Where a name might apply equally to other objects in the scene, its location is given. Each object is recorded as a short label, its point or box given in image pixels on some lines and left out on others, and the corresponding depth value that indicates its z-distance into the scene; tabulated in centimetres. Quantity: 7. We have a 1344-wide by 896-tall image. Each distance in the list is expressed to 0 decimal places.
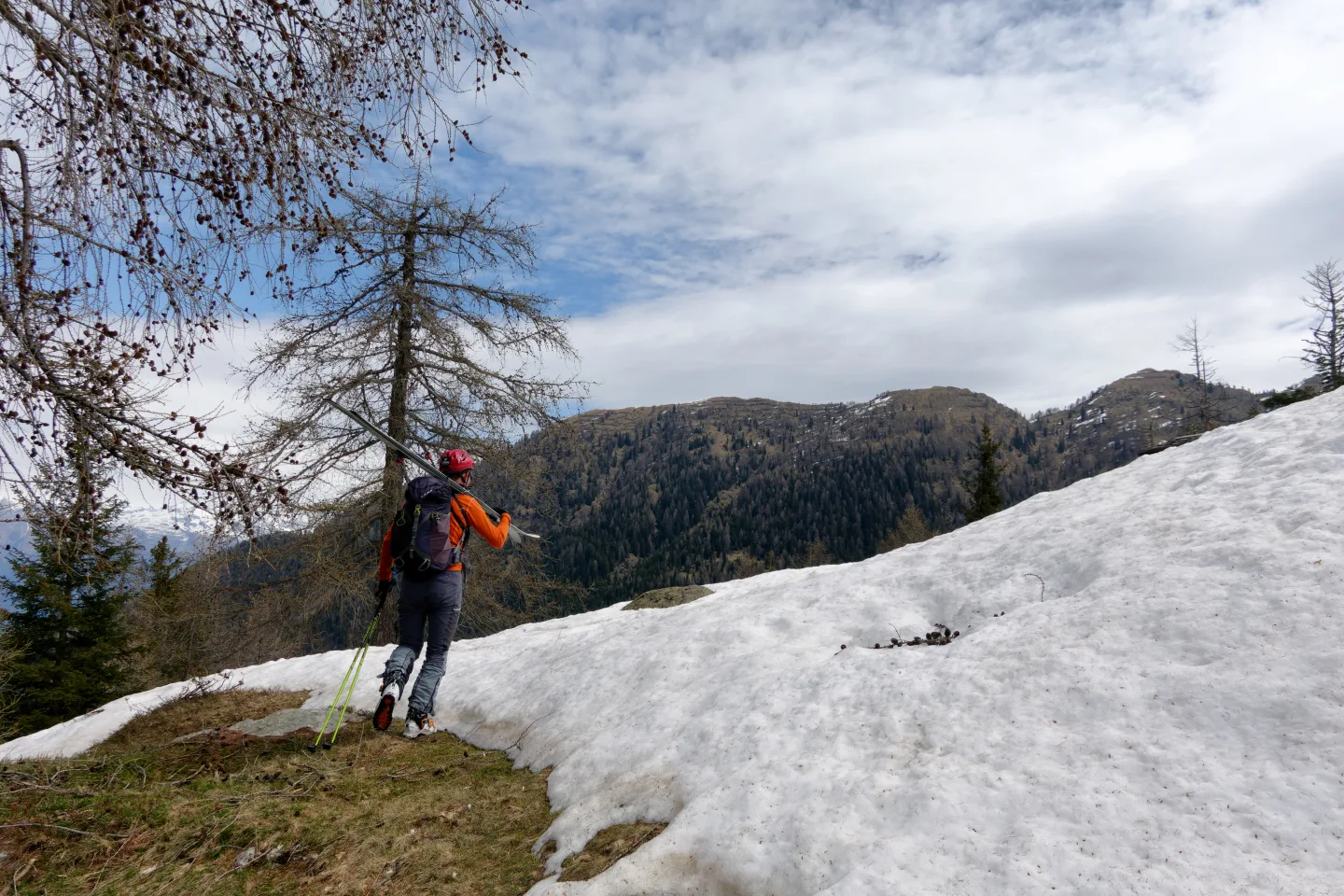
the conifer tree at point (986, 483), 4041
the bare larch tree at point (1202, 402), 3363
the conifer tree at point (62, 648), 2116
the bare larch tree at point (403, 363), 1277
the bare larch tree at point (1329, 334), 3447
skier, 700
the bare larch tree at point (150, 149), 308
